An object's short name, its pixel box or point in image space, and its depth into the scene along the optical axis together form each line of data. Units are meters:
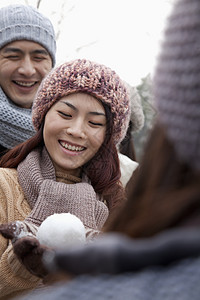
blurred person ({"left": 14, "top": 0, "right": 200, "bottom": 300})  0.55
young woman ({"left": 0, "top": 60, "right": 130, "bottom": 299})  2.10
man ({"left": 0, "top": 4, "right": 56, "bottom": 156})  3.04
